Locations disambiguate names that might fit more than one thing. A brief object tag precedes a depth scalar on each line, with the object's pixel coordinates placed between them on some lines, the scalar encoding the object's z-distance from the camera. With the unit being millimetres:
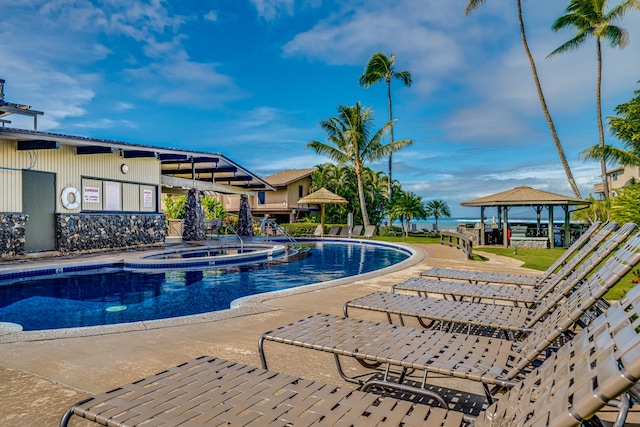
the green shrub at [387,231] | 25188
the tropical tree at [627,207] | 6020
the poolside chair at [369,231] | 22931
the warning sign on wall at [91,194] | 15084
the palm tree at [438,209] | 29422
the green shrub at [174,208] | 29188
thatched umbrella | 23844
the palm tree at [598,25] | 20859
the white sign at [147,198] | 17766
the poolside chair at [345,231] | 23520
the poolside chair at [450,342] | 2053
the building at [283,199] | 33906
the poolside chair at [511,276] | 4754
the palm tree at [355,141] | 26172
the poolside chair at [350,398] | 1054
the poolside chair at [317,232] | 24209
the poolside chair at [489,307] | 3016
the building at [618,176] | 31322
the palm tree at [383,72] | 29670
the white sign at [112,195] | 15938
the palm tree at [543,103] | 21641
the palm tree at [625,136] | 18266
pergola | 16922
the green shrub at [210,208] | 29594
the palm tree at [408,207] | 24500
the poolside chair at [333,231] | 24050
